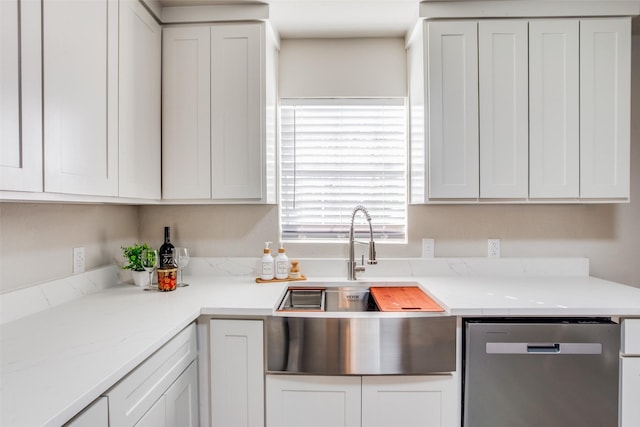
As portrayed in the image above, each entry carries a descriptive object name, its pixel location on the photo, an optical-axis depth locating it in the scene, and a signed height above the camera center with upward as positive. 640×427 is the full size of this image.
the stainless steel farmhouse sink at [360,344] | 1.42 -0.56
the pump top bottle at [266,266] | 1.95 -0.33
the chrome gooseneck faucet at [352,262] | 1.97 -0.31
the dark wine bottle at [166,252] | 1.84 -0.23
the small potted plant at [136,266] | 1.79 -0.30
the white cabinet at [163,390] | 0.93 -0.58
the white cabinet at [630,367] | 1.42 -0.65
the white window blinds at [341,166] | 2.17 +0.28
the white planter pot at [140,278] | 1.79 -0.36
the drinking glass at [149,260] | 1.79 -0.27
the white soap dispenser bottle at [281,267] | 1.98 -0.33
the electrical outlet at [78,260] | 1.58 -0.24
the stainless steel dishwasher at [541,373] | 1.42 -0.68
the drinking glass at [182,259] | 1.89 -0.28
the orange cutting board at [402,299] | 1.53 -0.44
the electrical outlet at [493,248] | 2.09 -0.23
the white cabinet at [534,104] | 1.78 +0.55
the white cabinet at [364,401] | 1.42 -0.80
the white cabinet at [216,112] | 1.80 +0.52
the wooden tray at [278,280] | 1.93 -0.40
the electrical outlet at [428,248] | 2.10 -0.24
